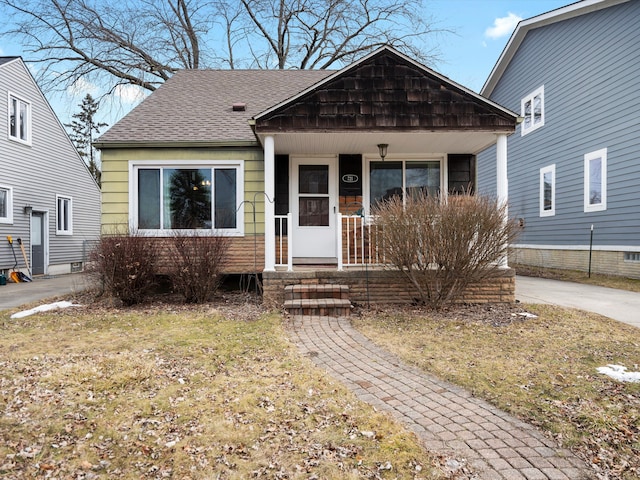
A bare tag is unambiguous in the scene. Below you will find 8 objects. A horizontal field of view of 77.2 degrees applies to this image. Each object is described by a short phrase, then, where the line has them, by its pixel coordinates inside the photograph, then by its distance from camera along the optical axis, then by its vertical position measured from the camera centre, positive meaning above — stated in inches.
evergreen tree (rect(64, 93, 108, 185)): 1380.4 +385.5
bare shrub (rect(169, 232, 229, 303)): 279.1 -18.8
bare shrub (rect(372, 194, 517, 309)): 240.2 -0.4
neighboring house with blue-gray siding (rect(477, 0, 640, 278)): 414.0 +122.3
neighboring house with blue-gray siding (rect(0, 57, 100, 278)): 501.0 +78.8
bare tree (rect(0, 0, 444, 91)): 685.9 +377.6
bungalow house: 278.2 +65.9
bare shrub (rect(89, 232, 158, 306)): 270.7 -18.8
